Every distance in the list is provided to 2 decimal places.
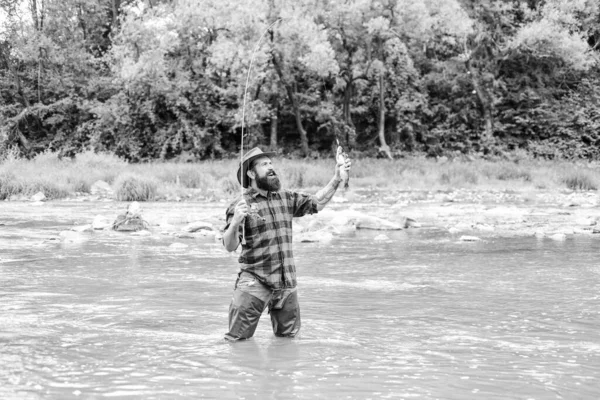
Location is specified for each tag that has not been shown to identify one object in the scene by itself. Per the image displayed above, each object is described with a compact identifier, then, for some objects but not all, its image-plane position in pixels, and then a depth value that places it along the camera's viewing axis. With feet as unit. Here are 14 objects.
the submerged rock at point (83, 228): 45.70
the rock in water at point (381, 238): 41.18
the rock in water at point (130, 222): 46.24
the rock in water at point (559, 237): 40.52
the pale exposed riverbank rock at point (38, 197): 73.10
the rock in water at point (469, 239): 40.52
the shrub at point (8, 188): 75.31
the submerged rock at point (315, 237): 40.45
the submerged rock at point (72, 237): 40.73
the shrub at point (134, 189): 74.54
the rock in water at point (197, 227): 44.61
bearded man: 17.66
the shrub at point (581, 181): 86.17
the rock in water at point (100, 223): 46.86
